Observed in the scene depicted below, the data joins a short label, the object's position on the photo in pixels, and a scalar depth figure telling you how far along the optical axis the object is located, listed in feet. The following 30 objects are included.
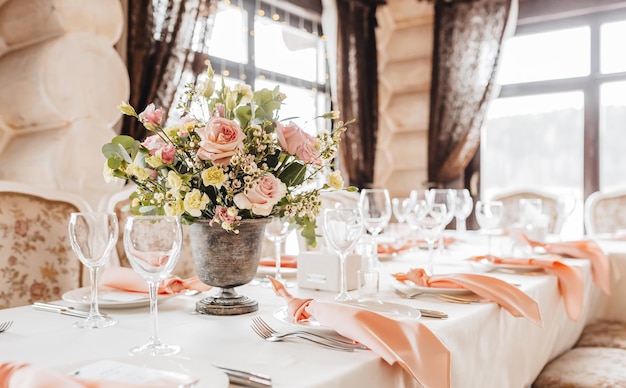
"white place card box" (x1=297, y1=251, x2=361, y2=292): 4.81
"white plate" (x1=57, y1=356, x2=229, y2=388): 2.39
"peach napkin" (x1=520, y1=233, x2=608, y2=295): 6.40
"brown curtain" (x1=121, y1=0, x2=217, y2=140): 10.86
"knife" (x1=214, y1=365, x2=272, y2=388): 2.49
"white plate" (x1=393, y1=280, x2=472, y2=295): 4.45
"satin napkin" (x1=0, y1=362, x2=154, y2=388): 2.17
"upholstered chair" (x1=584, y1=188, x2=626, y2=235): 11.60
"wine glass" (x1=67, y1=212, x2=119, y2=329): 3.65
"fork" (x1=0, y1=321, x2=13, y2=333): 3.54
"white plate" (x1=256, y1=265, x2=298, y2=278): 5.67
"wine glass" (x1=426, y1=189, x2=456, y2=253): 6.89
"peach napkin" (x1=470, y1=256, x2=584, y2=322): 5.31
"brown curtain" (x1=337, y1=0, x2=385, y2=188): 16.99
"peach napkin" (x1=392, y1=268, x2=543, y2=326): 4.16
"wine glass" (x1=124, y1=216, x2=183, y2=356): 3.17
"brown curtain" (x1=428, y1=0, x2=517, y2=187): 16.67
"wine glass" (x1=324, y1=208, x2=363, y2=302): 3.99
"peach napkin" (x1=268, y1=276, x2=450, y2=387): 2.85
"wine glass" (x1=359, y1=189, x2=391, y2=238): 5.62
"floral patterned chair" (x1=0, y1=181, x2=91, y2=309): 5.60
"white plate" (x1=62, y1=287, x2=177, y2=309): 4.12
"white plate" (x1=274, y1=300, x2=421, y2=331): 3.52
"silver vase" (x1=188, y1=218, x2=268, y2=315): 3.97
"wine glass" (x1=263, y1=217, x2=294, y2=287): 5.14
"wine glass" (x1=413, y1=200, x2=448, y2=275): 5.52
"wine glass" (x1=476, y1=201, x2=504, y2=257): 6.44
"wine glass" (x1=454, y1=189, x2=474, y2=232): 7.82
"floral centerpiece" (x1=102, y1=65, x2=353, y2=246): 3.72
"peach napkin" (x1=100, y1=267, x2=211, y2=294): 4.50
